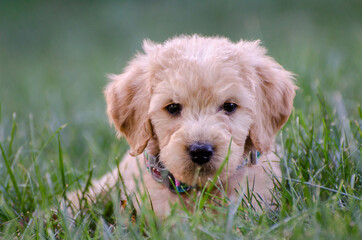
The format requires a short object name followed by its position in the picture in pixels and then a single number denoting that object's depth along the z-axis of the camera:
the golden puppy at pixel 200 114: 3.02
